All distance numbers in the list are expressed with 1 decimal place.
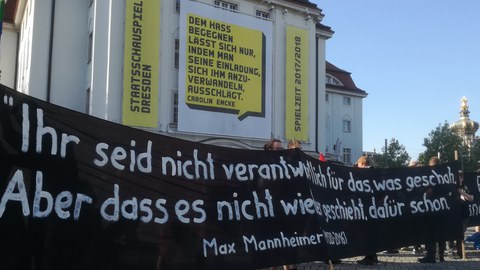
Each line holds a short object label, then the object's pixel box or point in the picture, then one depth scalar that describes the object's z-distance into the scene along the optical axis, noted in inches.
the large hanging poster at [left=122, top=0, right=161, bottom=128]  1006.4
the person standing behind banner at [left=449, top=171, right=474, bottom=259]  389.8
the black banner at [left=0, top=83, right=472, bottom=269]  172.4
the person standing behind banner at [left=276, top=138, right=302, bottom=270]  295.4
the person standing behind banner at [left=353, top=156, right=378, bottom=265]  354.6
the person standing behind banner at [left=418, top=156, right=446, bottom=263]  357.1
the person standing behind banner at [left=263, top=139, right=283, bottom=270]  290.8
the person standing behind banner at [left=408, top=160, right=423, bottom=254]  403.9
